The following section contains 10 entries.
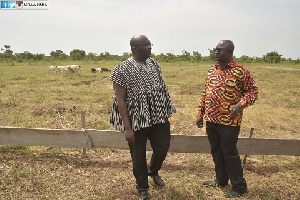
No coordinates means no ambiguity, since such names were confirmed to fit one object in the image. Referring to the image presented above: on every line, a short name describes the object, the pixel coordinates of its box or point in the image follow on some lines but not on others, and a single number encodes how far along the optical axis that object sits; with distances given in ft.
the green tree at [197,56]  114.21
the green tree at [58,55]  118.79
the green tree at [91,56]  118.85
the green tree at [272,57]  107.79
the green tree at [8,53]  113.99
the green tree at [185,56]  116.84
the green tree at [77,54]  116.47
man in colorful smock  9.14
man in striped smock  8.57
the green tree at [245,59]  107.86
